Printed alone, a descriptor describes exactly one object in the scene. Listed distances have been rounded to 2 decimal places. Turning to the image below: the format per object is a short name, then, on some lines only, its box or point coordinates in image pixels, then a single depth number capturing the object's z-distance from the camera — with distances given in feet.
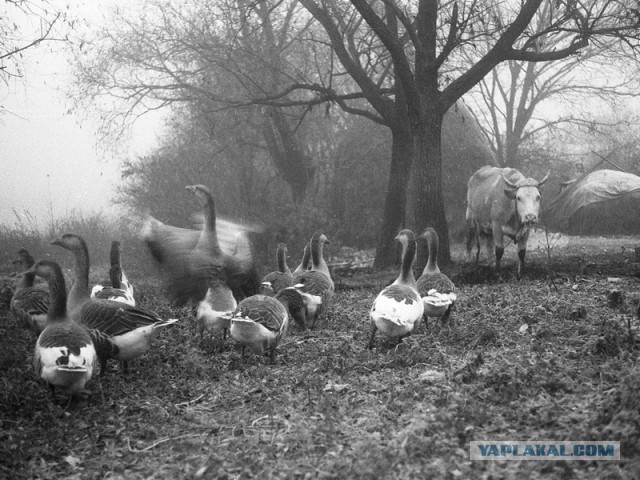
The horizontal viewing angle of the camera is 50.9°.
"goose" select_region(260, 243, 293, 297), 35.17
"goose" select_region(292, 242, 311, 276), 41.20
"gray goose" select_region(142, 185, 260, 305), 31.27
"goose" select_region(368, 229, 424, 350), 27.07
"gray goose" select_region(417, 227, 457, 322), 30.89
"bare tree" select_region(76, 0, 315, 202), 65.05
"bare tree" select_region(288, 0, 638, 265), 49.52
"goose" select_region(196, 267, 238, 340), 29.66
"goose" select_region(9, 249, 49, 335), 30.19
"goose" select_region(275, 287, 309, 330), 31.65
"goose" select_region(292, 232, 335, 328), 32.78
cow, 48.29
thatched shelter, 78.43
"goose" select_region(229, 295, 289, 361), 26.00
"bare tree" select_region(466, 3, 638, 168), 107.82
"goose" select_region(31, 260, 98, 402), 20.80
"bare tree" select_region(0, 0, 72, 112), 33.37
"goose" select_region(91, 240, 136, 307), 31.76
